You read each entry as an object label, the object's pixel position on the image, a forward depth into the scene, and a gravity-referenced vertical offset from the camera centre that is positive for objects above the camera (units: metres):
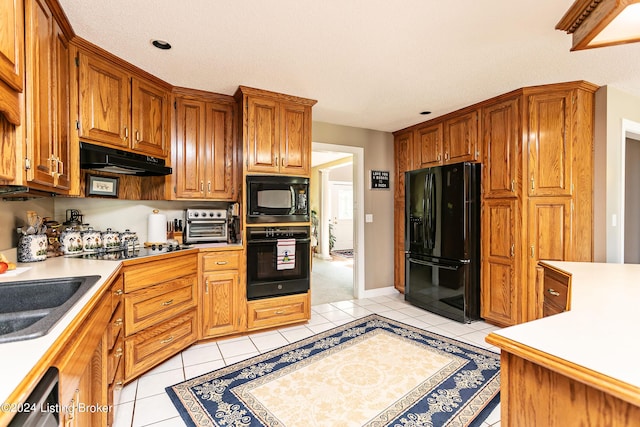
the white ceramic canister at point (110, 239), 2.47 -0.22
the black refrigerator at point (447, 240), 3.13 -0.31
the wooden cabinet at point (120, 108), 2.08 +0.81
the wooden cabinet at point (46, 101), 1.35 +0.59
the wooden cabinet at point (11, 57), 1.12 +0.61
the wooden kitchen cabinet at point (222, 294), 2.69 -0.75
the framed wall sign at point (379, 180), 4.18 +0.45
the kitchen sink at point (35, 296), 1.06 -0.37
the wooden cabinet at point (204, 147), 2.84 +0.64
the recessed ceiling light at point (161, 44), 2.04 +1.16
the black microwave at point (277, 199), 2.85 +0.13
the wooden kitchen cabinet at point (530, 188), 2.68 +0.22
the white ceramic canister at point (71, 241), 2.22 -0.21
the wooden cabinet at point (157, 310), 2.03 -0.74
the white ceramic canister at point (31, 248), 1.92 -0.23
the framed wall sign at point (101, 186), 2.44 +0.22
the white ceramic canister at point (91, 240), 2.33 -0.22
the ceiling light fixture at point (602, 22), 1.21 +0.82
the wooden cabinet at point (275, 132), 2.83 +0.79
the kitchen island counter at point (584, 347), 0.69 -0.37
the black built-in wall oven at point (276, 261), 2.87 -0.49
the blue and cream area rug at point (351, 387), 1.72 -1.17
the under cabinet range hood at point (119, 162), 2.10 +0.38
